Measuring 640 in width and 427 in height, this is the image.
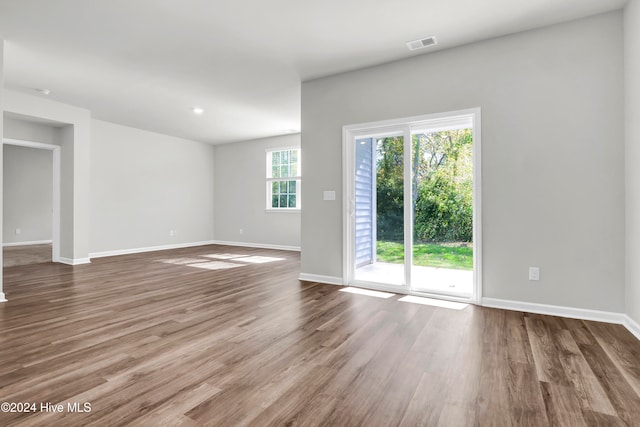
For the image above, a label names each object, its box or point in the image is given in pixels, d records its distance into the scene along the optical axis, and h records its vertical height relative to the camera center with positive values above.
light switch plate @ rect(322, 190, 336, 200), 4.25 +0.25
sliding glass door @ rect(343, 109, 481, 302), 3.63 +0.10
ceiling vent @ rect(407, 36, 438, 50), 3.32 +1.77
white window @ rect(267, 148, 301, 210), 7.82 +0.86
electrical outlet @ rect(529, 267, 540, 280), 3.11 -0.57
